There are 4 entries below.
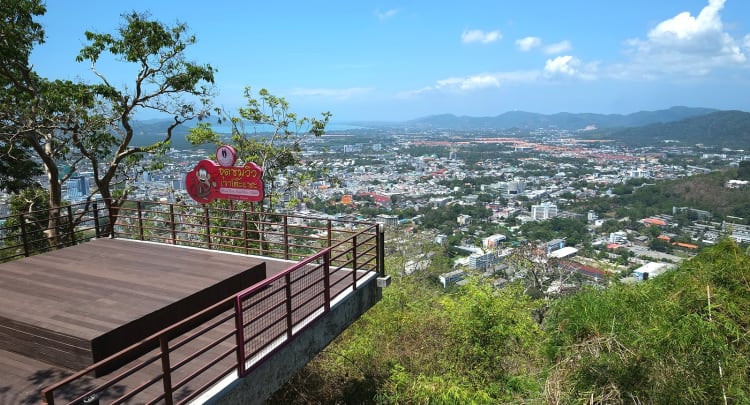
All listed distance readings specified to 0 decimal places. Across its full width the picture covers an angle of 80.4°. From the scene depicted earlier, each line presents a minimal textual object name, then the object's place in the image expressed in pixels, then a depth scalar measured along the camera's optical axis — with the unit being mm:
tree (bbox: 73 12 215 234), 12477
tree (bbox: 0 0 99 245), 11531
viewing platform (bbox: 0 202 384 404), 4074
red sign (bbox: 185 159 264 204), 8344
